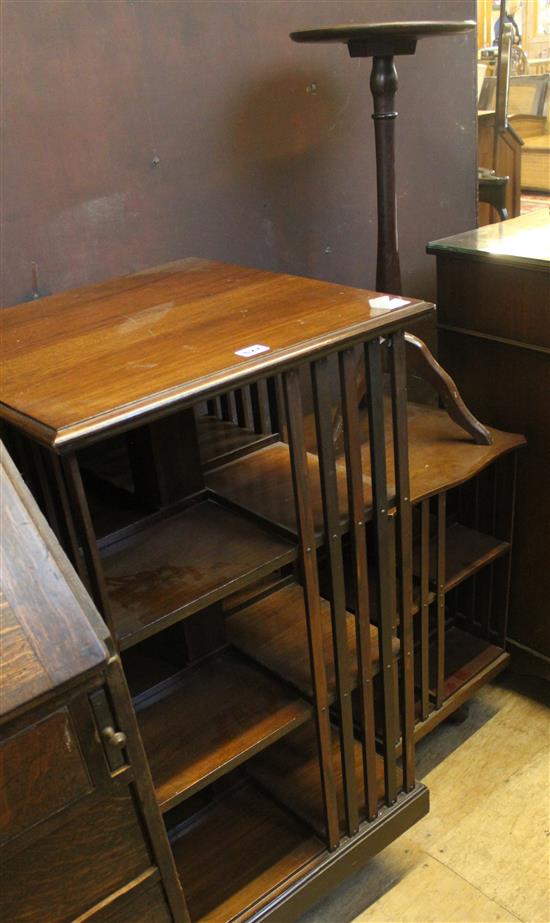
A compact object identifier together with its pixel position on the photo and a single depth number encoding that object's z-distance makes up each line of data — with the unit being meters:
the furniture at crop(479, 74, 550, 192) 4.68
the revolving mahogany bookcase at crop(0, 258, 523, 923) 1.00
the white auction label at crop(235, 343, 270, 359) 0.98
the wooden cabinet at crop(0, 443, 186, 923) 0.77
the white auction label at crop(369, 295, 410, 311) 1.11
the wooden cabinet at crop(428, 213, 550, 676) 1.61
